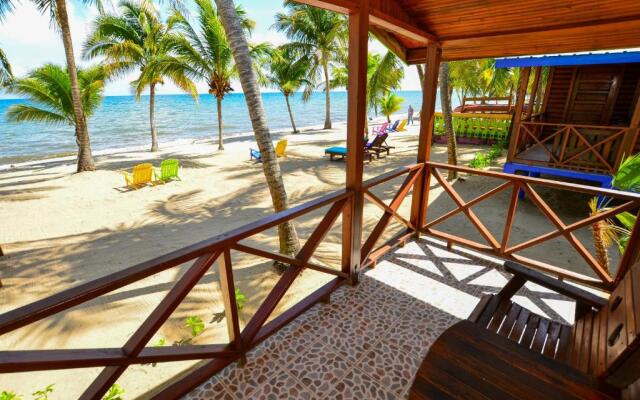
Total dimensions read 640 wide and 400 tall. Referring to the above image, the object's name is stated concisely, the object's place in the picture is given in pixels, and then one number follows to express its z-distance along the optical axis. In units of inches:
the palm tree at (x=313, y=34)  695.7
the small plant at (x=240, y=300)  173.1
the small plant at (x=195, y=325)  152.4
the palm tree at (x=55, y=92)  502.6
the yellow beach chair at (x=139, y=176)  405.5
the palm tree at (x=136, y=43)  571.2
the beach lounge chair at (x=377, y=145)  541.0
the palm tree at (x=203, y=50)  528.4
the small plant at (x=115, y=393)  110.0
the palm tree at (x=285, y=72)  768.9
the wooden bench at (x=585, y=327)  57.6
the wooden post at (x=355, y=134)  101.9
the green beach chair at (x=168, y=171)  424.5
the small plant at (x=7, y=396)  107.6
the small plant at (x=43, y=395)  115.1
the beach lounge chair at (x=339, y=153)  523.4
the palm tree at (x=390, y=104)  927.7
